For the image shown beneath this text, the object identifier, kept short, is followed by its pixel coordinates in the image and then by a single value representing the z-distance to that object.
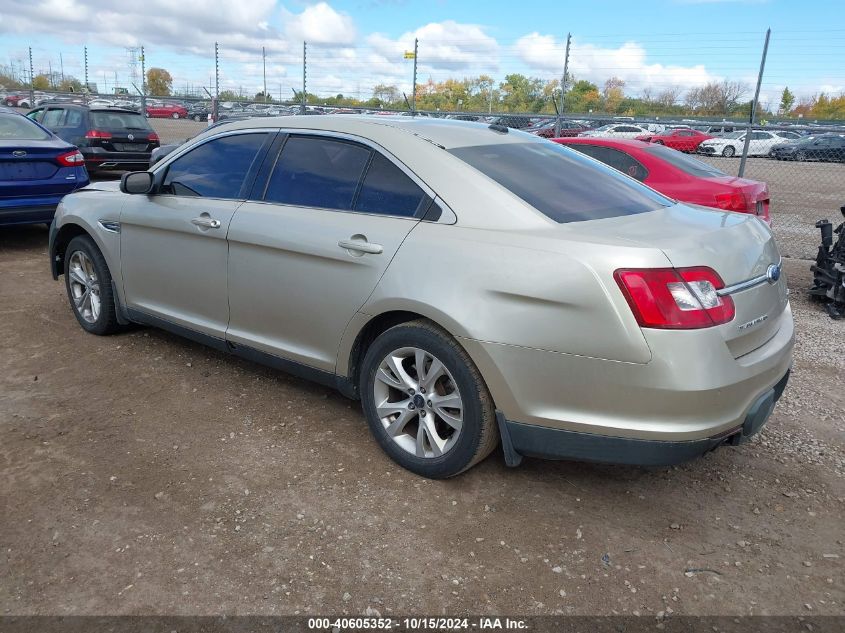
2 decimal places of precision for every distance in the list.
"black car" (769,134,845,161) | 28.55
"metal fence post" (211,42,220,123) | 17.46
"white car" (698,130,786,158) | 30.84
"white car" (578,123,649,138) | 31.96
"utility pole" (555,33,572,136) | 12.85
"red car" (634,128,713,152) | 29.89
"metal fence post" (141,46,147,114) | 18.28
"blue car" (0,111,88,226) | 7.45
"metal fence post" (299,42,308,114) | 16.29
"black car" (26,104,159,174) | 12.89
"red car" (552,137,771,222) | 7.13
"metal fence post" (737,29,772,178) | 10.48
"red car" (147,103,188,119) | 45.22
